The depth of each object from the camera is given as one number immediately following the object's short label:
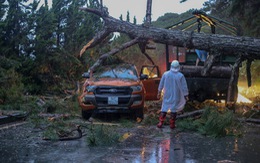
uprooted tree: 10.93
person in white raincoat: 10.57
